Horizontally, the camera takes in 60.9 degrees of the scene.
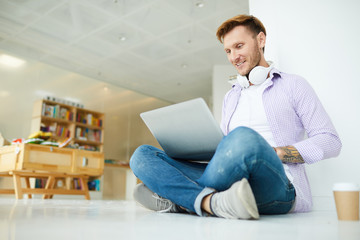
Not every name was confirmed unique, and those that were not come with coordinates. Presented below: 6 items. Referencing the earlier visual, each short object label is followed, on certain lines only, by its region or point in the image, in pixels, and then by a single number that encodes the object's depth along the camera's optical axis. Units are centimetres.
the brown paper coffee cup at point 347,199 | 102
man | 99
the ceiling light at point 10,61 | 557
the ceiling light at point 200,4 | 410
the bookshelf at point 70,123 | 579
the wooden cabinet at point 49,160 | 353
